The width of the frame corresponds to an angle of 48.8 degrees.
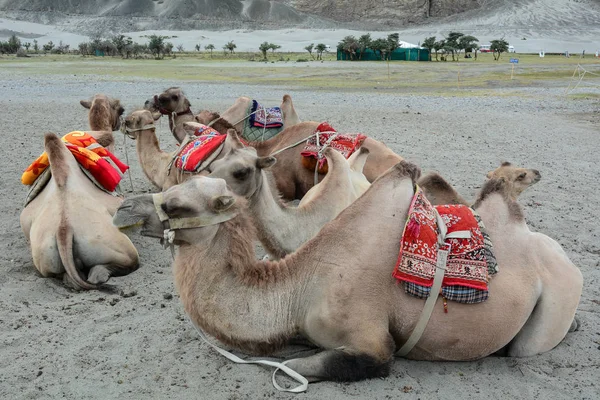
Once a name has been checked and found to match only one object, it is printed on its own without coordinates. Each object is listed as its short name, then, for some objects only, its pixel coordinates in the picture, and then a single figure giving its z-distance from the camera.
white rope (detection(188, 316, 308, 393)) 3.95
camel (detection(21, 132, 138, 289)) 6.12
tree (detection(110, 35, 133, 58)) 75.31
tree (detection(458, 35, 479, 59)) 77.18
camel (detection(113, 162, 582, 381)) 3.93
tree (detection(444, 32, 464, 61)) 74.10
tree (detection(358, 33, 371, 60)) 73.19
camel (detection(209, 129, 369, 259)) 5.33
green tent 71.88
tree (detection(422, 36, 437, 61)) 74.47
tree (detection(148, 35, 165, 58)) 75.06
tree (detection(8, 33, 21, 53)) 75.81
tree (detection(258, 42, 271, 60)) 73.72
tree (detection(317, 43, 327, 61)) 78.69
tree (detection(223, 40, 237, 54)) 87.31
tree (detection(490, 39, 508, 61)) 75.57
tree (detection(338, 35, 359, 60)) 72.19
